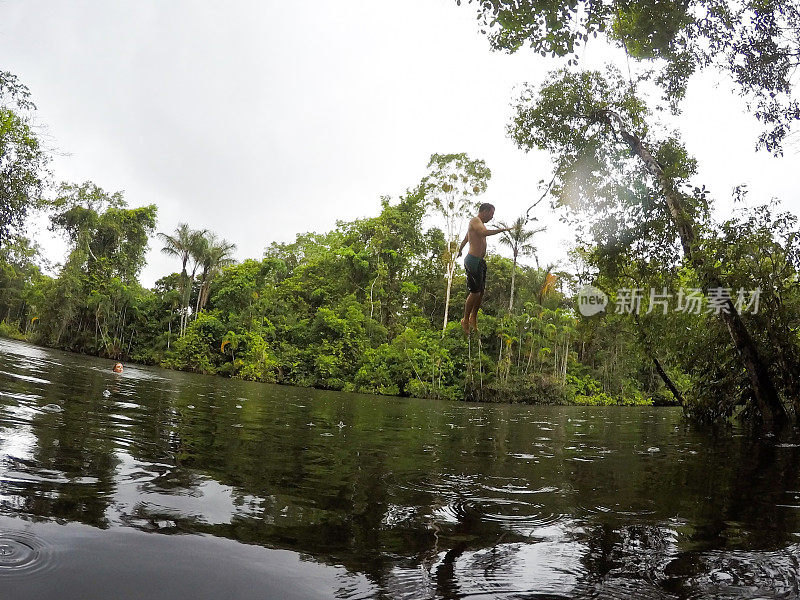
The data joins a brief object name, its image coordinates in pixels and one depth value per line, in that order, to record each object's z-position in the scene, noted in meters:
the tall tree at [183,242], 32.97
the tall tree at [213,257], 33.66
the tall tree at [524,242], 24.23
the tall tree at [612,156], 11.10
